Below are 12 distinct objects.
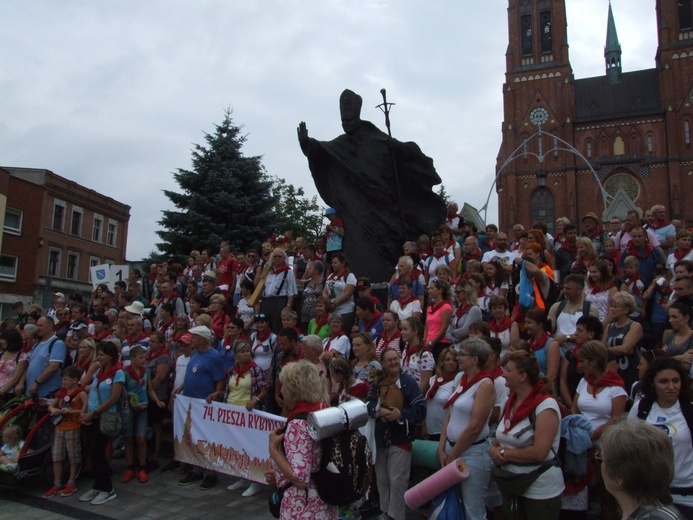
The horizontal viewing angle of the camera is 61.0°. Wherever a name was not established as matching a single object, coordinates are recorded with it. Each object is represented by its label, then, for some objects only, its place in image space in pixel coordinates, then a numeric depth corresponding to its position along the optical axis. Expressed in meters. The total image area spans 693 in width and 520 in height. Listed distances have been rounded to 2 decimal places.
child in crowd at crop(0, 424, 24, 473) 6.93
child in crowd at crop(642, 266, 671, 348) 6.89
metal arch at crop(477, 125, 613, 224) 29.28
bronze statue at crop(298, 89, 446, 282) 10.78
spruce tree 21.77
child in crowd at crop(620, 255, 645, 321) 7.52
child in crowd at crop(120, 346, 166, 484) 7.34
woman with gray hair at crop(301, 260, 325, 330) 9.03
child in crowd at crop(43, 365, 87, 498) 7.04
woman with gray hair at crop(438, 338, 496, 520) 4.42
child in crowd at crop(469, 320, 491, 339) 5.82
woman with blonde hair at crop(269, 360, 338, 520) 3.34
